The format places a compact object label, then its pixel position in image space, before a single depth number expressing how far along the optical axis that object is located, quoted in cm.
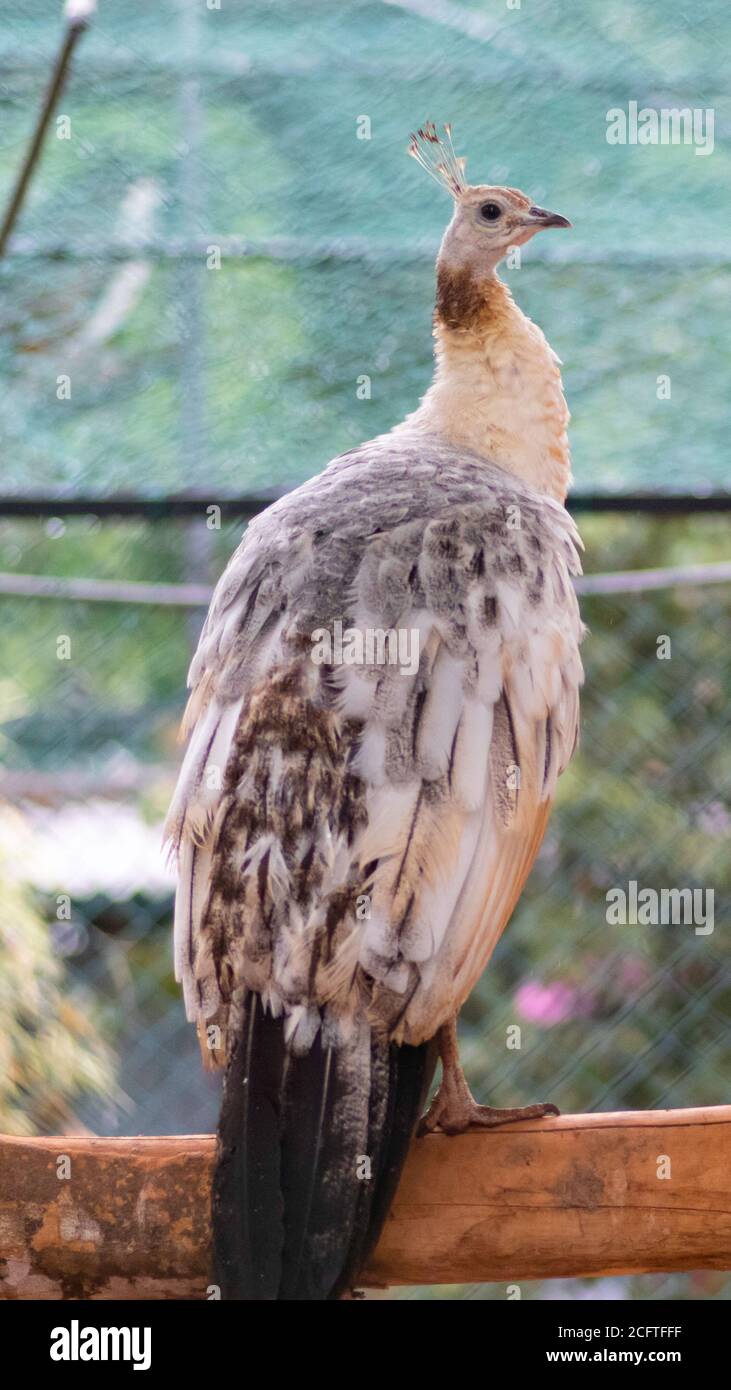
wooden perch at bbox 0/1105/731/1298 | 314
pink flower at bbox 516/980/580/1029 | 379
